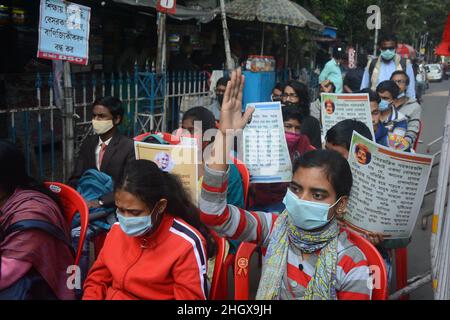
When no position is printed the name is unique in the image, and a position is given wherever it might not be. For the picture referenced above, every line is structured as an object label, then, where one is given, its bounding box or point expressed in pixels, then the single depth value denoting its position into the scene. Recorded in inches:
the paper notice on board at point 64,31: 141.6
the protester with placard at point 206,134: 117.7
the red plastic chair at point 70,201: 102.6
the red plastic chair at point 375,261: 74.7
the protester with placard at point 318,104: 230.1
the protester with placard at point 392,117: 157.4
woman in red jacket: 81.5
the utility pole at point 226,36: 329.5
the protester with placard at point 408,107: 177.2
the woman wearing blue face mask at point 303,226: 72.7
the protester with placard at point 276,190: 133.7
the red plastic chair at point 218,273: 89.0
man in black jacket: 140.6
